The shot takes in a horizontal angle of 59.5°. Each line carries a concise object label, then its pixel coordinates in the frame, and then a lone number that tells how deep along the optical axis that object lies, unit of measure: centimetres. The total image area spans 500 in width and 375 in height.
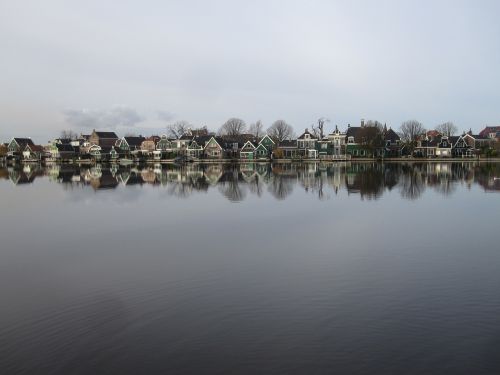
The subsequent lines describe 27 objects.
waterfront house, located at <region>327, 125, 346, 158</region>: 8428
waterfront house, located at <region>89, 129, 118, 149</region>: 11431
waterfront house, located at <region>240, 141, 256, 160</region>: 8862
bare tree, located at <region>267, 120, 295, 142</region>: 11169
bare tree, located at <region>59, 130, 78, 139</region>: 14160
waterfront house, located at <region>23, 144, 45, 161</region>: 11628
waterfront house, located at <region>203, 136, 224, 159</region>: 9044
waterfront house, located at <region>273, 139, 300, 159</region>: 8581
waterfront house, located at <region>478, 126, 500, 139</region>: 9427
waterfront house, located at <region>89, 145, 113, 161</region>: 10450
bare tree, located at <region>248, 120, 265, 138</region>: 12296
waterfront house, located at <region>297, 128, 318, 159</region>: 8550
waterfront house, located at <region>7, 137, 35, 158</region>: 12106
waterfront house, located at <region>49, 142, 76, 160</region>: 11181
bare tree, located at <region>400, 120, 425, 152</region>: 9722
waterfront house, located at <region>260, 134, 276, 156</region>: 8719
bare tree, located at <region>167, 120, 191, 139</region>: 11672
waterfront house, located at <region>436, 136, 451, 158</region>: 8525
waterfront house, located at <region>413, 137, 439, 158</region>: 8606
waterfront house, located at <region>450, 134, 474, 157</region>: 8544
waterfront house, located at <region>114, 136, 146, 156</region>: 10438
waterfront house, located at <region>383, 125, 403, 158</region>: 8519
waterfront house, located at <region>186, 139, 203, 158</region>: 9219
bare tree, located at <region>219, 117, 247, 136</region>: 11871
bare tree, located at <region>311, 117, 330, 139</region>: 9156
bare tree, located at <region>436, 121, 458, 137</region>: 10438
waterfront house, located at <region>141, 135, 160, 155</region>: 10309
